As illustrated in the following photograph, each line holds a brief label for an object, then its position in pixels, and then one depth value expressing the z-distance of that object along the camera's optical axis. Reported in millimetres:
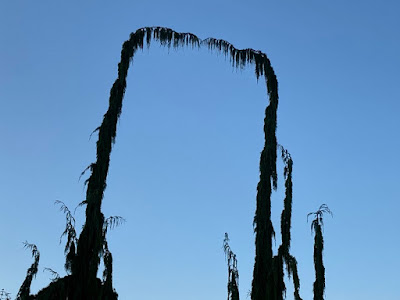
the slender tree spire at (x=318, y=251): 20156
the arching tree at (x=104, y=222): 14289
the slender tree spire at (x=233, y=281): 18641
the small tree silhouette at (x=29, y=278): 17031
